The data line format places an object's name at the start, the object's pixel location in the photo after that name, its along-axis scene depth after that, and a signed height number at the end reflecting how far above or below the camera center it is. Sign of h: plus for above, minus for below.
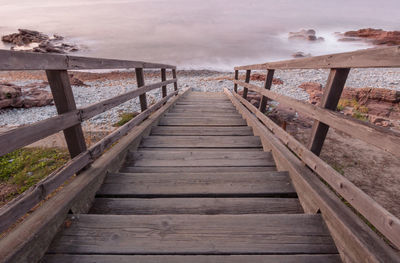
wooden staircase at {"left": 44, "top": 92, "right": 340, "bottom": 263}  1.24 -1.16
